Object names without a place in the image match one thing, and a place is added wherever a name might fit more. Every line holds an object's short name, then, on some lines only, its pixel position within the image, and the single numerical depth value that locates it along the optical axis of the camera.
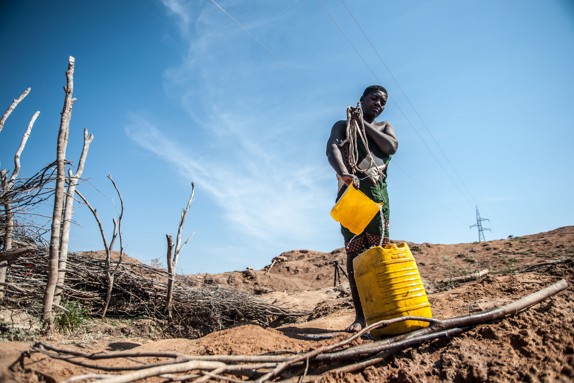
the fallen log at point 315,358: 1.55
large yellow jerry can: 2.31
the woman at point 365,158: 3.00
